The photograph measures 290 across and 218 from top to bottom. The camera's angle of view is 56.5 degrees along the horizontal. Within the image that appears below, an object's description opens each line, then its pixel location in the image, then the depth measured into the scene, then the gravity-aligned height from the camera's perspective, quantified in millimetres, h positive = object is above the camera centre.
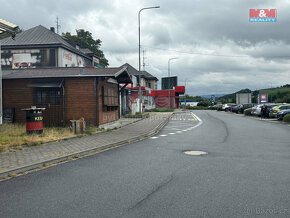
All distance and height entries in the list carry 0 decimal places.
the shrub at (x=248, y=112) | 33212 -1079
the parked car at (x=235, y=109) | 41541 -866
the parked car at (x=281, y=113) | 22898 -844
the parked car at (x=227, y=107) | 51344 -676
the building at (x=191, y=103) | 105569 +274
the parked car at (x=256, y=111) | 29088 -817
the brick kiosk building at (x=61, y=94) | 15000 +604
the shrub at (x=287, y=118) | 20766 -1149
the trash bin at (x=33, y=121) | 11461 -714
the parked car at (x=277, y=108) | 25709 -456
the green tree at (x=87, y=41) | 62728 +15022
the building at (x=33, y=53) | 30641 +5869
